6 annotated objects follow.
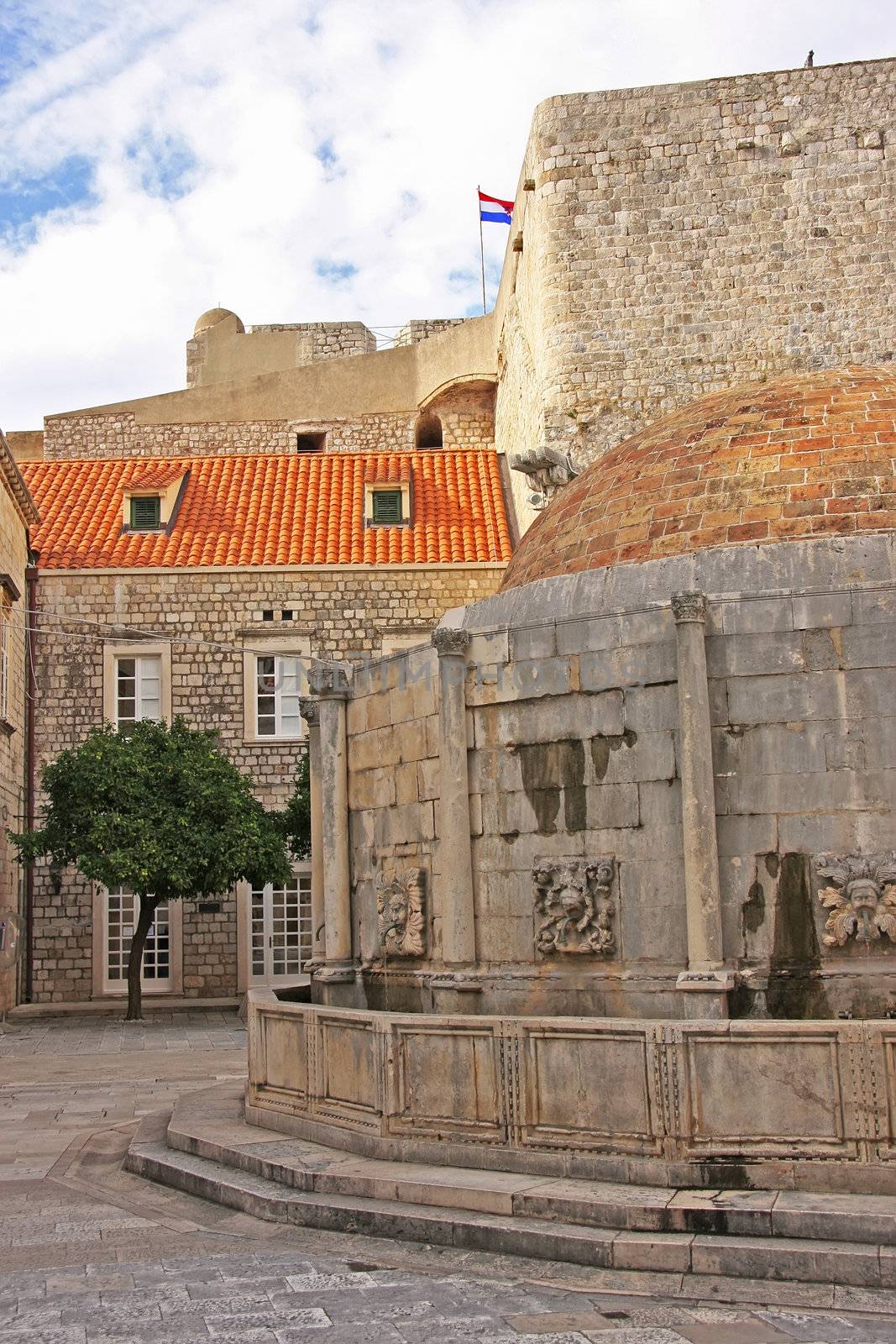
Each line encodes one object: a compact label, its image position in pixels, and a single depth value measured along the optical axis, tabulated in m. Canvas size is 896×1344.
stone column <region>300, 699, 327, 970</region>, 11.39
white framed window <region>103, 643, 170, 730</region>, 25.73
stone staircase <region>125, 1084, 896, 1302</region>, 6.52
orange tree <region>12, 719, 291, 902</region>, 21.80
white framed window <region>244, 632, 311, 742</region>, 25.80
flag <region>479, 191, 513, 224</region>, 34.25
